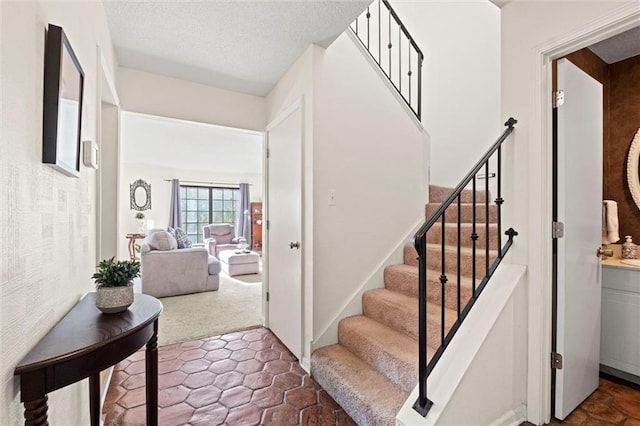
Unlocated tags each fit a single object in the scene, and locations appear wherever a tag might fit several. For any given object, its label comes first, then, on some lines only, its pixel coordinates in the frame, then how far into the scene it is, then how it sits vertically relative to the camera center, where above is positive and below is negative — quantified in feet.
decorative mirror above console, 25.00 +1.69
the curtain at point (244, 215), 28.96 -0.04
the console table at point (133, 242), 23.21 -2.19
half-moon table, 2.38 -1.27
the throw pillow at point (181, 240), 15.99 -1.39
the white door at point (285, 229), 7.95 -0.42
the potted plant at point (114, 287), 3.62 -0.91
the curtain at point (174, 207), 26.20 +0.67
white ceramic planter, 3.61 -1.05
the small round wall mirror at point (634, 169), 7.50 +1.17
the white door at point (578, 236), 5.36 -0.41
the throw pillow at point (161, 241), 14.42 -1.31
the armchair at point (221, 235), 24.70 -1.78
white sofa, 13.82 -2.62
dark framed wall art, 3.06 +1.26
